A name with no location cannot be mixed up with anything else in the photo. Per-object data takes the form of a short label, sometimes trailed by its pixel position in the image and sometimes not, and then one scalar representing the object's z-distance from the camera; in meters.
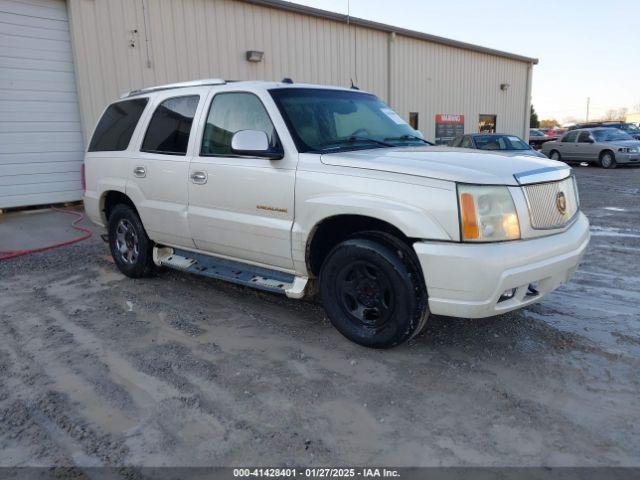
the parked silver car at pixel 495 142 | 13.96
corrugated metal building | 9.67
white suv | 3.29
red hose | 6.78
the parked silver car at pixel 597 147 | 19.56
